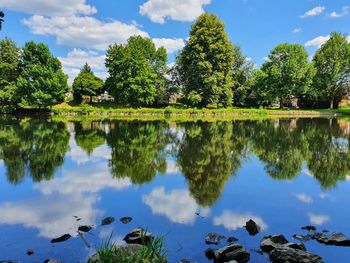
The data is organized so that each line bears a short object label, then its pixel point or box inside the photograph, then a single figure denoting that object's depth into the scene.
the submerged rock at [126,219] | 8.55
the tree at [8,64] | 61.06
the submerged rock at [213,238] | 7.31
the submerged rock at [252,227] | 7.86
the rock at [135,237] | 7.08
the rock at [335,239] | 7.26
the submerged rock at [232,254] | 6.37
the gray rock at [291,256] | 6.18
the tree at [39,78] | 56.91
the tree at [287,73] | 66.81
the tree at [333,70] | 70.19
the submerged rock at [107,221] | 8.47
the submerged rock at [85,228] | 8.03
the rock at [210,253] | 6.62
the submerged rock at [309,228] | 8.08
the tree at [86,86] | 72.06
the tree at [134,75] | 63.97
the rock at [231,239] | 7.34
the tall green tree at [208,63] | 60.38
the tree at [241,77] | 71.06
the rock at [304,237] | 7.45
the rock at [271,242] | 6.86
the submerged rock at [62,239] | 7.49
